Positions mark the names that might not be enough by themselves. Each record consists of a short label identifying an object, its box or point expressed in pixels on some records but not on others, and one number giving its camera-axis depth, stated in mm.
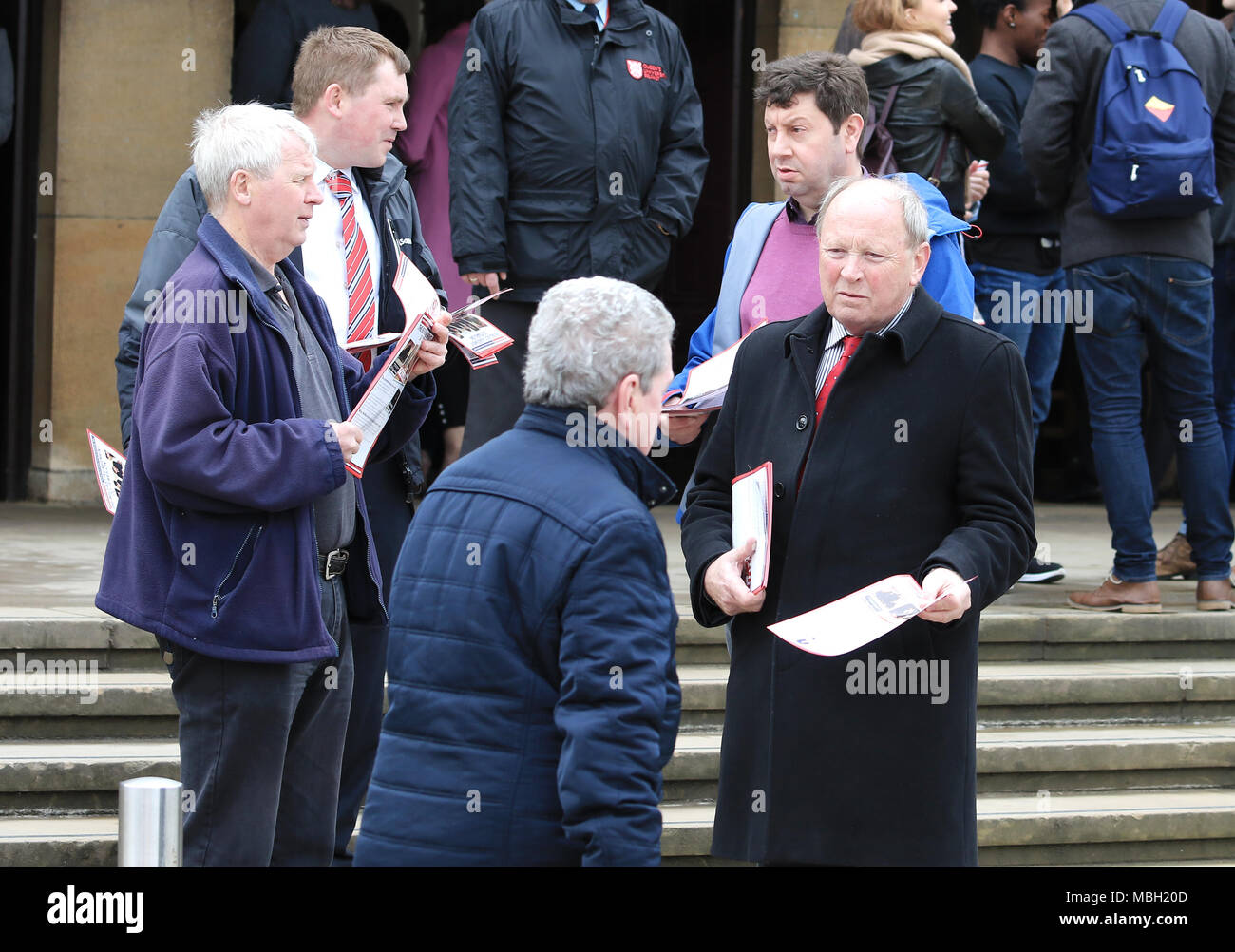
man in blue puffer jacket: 5668
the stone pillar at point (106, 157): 16391
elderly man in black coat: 6906
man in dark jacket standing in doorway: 12422
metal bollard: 6437
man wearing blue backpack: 12242
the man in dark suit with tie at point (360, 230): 9203
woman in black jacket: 12141
